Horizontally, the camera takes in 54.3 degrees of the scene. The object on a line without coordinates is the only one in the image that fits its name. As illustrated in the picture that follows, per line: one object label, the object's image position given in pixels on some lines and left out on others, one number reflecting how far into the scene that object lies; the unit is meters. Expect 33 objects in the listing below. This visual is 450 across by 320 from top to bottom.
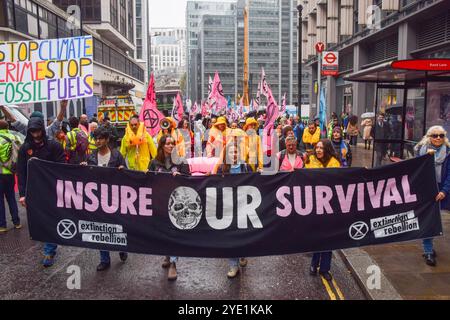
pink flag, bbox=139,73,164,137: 10.02
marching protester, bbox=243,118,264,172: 7.81
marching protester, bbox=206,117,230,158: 9.00
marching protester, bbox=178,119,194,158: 10.92
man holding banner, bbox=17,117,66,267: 5.86
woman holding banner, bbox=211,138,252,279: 6.59
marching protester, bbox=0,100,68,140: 6.98
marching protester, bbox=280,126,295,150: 9.27
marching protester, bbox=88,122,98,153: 9.08
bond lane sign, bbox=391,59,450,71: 8.75
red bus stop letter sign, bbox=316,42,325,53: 14.42
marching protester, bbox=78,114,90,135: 10.88
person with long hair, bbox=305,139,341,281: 5.52
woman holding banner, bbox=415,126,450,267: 5.61
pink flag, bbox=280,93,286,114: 21.30
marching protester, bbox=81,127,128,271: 5.77
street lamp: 18.34
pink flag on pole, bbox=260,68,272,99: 12.86
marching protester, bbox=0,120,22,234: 7.41
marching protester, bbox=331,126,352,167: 8.23
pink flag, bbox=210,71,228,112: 18.17
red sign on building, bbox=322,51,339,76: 17.58
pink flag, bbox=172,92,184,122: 13.98
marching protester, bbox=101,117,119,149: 7.80
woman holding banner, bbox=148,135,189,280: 5.66
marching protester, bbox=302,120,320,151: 11.95
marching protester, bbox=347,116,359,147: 16.56
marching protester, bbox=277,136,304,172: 6.24
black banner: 5.09
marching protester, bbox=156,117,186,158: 9.22
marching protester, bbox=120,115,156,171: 8.45
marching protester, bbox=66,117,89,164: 8.85
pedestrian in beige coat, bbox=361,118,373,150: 16.78
